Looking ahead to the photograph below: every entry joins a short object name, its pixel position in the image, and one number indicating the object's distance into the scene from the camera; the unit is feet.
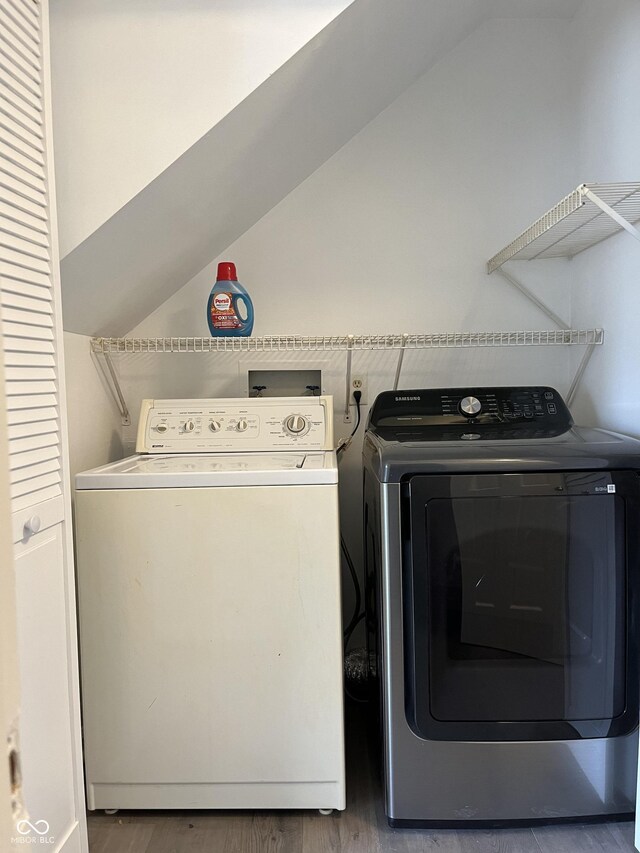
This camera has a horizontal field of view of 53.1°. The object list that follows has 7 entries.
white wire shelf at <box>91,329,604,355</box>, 6.44
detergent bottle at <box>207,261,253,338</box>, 6.44
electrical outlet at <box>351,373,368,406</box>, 7.24
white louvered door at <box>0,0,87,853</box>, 3.69
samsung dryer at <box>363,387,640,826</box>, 4.82
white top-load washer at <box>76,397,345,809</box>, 5.01
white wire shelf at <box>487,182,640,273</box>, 4.57
